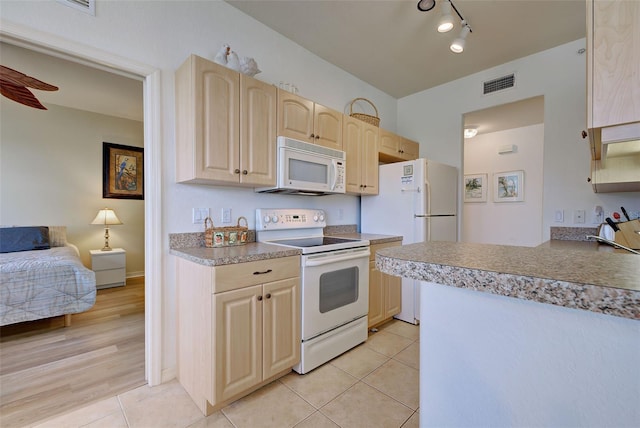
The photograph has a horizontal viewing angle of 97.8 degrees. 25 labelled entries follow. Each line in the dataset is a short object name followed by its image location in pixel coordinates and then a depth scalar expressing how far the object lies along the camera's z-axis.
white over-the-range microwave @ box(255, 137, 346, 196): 2.15
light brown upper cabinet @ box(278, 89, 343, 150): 2.22
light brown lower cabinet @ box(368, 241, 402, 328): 2.62
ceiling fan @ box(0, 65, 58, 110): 2.73
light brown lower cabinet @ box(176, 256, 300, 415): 1.54
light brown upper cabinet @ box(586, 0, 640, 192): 0.79
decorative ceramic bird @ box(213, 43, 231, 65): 1.97
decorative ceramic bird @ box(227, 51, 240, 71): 1.96
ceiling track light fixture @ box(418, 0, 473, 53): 2.01
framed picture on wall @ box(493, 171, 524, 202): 4.61
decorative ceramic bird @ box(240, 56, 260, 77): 2.01
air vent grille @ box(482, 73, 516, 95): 3.01
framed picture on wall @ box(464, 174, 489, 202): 5.04
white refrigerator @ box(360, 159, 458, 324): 2.81
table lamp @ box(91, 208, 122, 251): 4.15
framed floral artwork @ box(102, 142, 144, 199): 4.34
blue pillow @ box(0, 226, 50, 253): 3.30
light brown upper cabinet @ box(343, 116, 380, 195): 2.78
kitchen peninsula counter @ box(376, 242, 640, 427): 0.49
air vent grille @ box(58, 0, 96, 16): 1.58
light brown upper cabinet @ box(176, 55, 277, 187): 1.76
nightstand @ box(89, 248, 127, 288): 3.98
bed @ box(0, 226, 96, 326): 2.46
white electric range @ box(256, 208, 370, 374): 1.98
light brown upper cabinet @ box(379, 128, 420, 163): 3.20
